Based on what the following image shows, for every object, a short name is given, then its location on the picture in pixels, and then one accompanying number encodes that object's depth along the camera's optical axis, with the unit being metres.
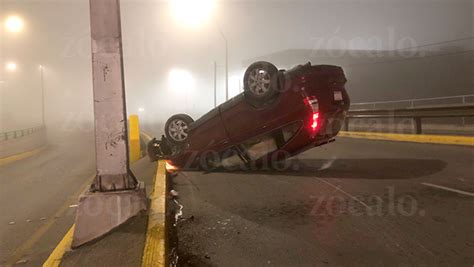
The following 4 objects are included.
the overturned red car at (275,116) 7.40
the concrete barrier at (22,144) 19.56
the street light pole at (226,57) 28.24
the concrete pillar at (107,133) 4.04
